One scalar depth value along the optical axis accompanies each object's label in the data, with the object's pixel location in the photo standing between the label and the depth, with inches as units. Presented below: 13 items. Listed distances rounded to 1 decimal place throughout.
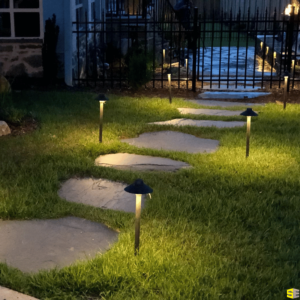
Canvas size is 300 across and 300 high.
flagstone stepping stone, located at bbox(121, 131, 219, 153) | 253.4
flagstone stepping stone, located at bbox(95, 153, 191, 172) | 219.9
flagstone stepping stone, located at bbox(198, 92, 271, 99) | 424.3
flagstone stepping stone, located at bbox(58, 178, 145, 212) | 178.1
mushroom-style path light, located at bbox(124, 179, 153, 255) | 130.3
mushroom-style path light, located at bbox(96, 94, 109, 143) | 243.6
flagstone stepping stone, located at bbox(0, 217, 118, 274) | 137.0
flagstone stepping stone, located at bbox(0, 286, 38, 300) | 118.6
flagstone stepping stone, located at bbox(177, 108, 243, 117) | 340.6
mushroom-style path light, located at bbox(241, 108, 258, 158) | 223.7
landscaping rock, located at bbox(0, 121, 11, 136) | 269.4
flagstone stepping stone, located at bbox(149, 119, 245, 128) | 304.3
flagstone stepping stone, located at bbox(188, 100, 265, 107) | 384.2
